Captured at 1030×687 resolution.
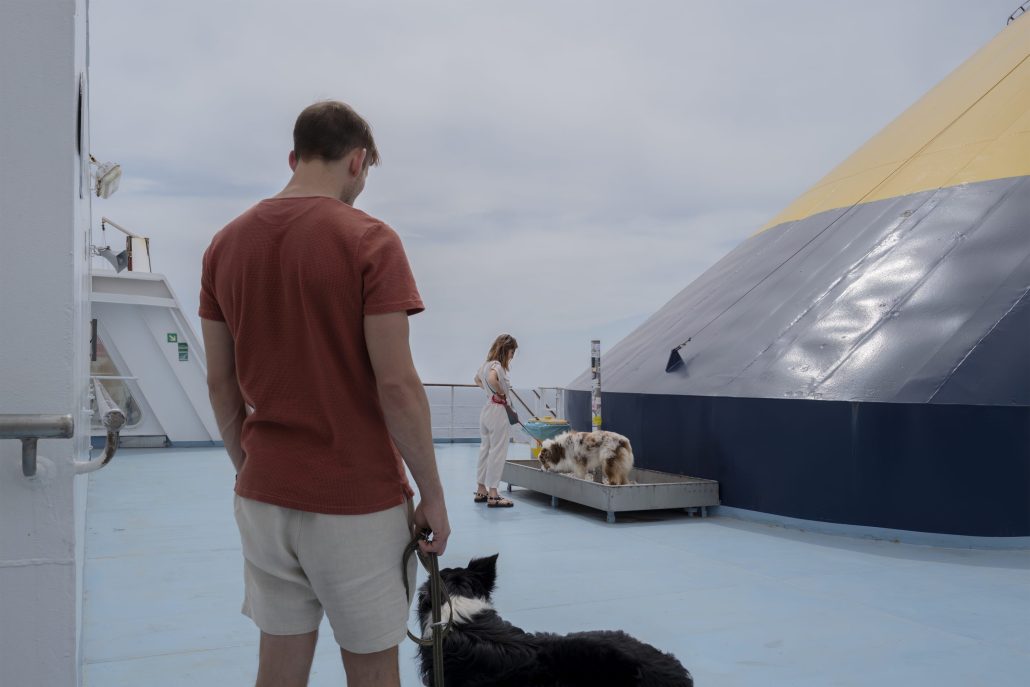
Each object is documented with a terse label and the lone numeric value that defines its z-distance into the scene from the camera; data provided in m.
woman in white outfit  8.55
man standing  1.91
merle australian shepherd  7.99
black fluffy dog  2.75
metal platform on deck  7.66
